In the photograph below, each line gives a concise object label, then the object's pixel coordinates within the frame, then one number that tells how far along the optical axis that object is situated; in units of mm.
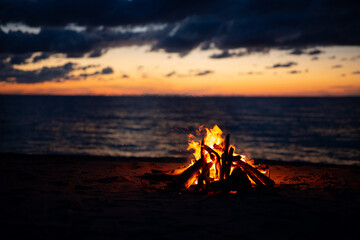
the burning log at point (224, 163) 6812
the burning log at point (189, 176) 6648
